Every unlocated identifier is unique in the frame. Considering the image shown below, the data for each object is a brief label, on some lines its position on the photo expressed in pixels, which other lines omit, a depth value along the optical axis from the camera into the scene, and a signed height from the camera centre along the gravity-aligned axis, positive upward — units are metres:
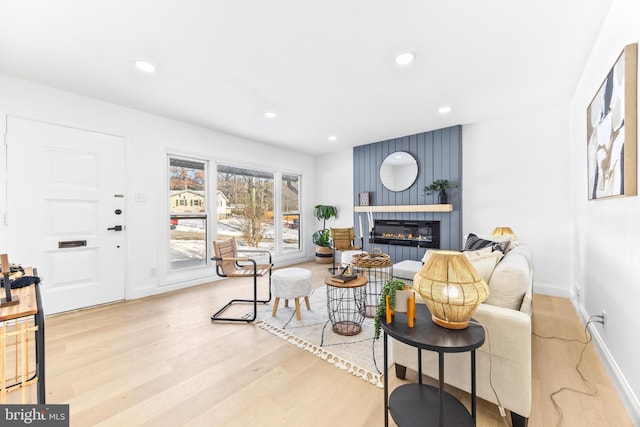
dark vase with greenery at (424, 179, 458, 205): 4.09 +0.40
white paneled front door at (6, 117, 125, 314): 2.63 +0.05
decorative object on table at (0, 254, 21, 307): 1.18 -0.33
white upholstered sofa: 1.29 -0.71
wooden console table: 1.06 -0.44
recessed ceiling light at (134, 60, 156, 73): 2.32 +1.32
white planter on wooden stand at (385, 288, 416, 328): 1.27 -0.47
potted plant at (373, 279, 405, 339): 1.35 -0.43
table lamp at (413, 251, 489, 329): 1.19 -0.35
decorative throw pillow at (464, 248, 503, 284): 1.62 -0.32
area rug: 1.88 -1.07
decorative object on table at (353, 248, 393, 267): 2.73 -0.50
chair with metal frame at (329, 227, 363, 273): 4.73 -0.46
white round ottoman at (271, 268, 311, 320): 2.67 -0.73
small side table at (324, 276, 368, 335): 2.36 -1.05
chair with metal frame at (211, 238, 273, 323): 2.70 -0.62
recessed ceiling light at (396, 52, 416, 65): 2.19 +1.31
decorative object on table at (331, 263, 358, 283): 2.38 -0.58
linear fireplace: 4.30 -0.35
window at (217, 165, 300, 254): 4.47 +0.09
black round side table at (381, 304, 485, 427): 1.11 -0.84
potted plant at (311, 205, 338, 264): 5.45 -0.51
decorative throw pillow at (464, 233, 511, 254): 2.45 -0.31
